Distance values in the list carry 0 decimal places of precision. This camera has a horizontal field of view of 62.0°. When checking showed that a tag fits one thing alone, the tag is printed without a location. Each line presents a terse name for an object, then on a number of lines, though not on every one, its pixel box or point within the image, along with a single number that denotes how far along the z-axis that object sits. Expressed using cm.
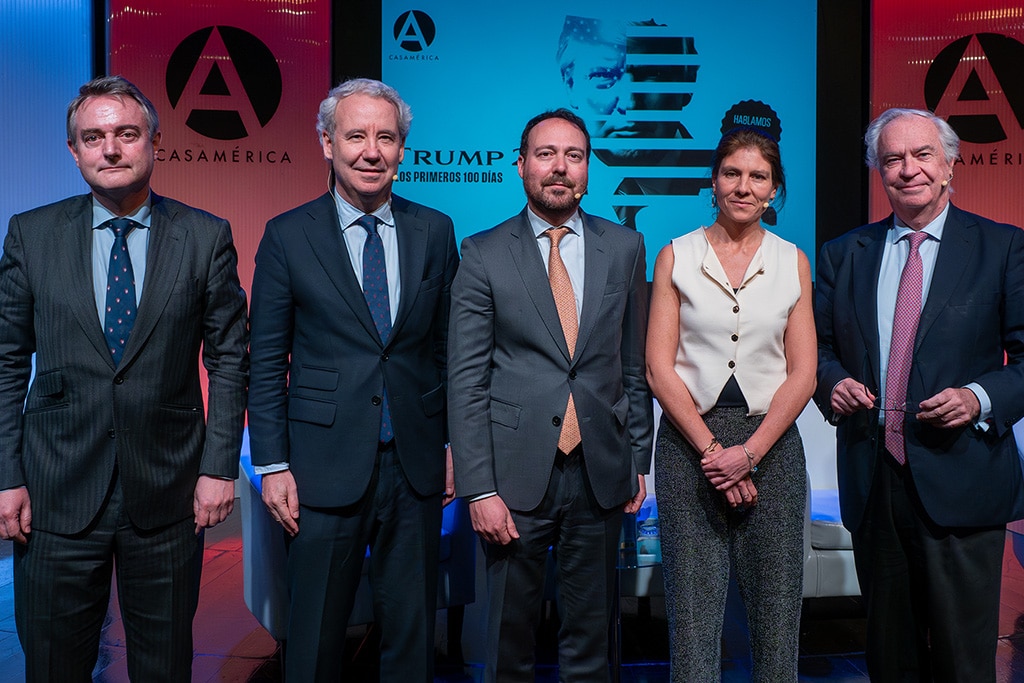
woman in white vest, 221
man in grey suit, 219
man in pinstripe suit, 203
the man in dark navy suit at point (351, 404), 221
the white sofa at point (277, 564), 283
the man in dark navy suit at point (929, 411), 225
